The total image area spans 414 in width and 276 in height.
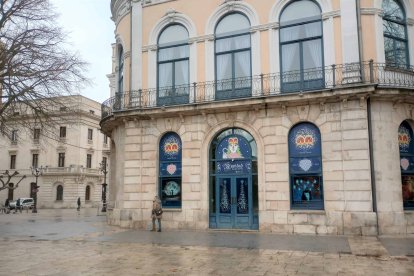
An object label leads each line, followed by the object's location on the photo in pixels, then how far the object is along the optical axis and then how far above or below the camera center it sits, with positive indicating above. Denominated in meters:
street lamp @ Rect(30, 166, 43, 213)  53.70 +2.83
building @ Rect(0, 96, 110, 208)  53.91 +3.56
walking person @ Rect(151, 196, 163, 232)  17.75 -0.83
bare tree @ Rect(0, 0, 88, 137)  19.02 +5.84
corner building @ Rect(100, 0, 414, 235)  15.96 +3.16
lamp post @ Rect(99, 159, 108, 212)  36.16 -0.53
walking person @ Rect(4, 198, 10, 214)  39.69 -1.55
